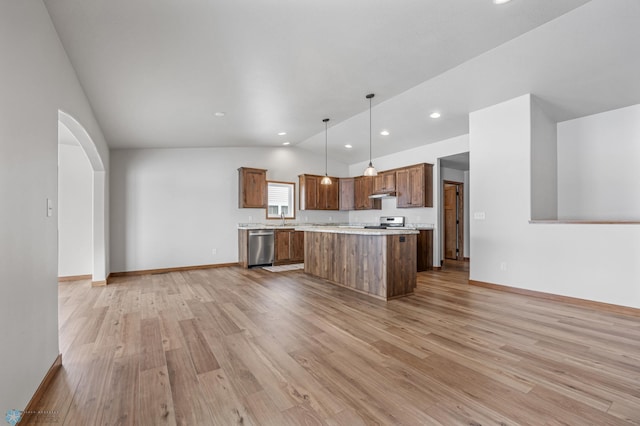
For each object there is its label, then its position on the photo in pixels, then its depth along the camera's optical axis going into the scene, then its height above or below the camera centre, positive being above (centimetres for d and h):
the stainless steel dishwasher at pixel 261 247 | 659 -78
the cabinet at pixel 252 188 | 681 +64
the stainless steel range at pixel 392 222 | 710 -22
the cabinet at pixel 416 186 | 637 +63
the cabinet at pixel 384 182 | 712 +81
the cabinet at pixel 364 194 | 785 +54
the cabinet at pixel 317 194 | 780 +57
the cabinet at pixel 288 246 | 693 -81
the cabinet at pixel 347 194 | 834 +58
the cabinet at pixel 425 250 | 623 -82
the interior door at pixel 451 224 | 784 -32
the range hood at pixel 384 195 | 717 +48
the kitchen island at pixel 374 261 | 394 -71
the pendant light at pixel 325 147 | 557 +181
